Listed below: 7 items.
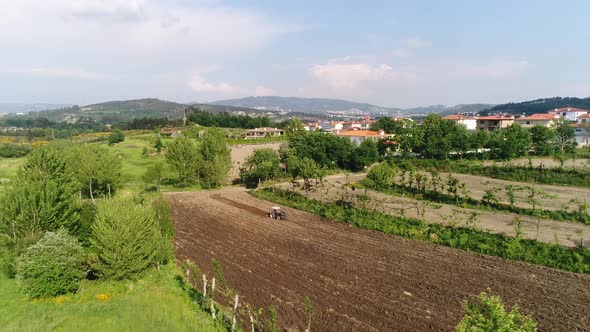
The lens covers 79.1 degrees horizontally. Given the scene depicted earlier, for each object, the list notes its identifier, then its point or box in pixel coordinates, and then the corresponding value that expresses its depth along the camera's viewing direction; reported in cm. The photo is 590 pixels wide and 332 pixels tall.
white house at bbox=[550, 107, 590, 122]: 11398
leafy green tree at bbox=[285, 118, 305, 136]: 8612
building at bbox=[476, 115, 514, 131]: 8606
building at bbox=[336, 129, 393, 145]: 7519
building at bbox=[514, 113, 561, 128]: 8652
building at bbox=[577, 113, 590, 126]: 9761
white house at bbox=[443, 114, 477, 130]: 10386
